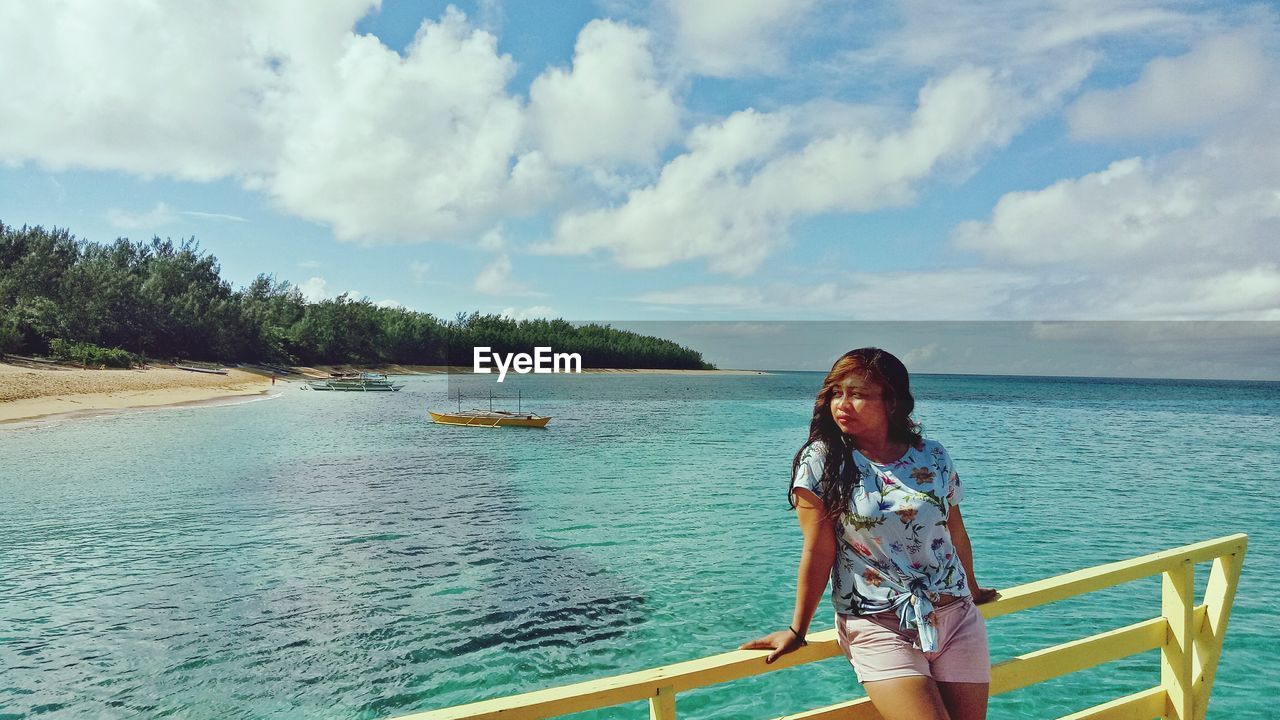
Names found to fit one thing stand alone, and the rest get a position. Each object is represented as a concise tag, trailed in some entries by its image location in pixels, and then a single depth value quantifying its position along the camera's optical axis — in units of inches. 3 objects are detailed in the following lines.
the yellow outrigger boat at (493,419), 1481.3
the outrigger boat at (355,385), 2472.9
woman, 98.0
